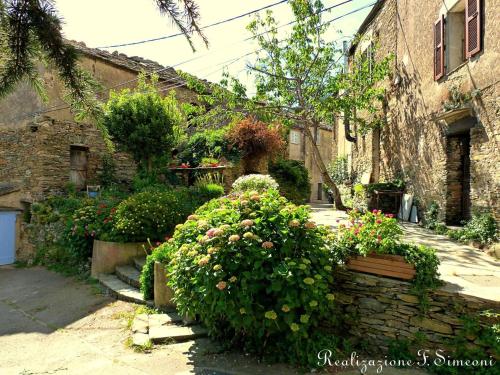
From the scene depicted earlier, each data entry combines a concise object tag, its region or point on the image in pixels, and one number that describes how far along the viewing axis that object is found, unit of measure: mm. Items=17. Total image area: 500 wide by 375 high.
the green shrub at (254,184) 7805
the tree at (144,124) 9438
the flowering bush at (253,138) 10938
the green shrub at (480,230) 5633
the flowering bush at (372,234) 3502
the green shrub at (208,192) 8844
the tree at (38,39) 1621
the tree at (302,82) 8992
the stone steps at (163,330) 3830
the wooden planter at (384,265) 3418
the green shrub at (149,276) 5050
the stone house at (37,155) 10211
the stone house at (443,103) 5855
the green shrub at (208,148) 11109
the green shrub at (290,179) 12969
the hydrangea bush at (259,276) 3070
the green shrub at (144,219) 6496
